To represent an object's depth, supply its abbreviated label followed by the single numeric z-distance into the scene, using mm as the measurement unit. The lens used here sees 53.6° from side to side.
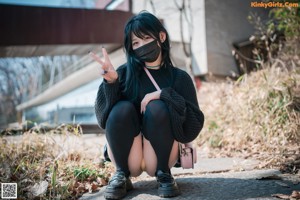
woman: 1758
